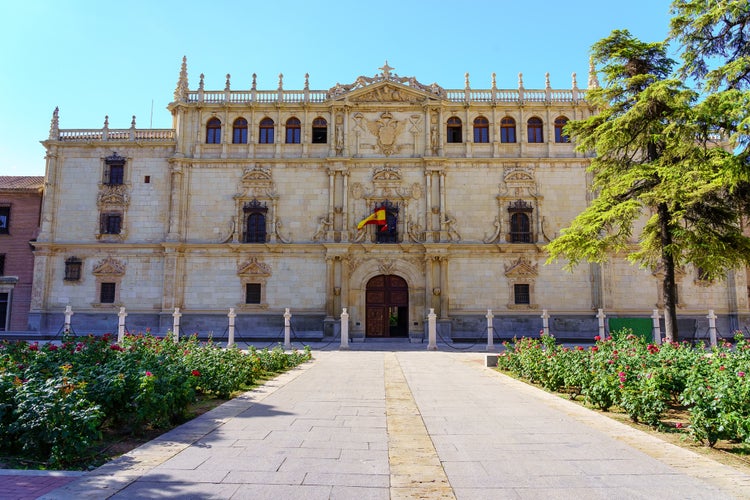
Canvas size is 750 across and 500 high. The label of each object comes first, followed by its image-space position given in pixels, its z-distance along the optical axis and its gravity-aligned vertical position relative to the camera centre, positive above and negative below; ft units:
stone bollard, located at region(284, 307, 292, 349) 86.11 -4.42
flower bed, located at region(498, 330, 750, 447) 23.79 -4.33
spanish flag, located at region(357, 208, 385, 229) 106.52 +18.45
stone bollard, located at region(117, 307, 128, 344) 80.66 -2.50
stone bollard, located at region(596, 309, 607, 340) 85.81 -2.57
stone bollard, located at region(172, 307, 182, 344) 87.99 -1.99
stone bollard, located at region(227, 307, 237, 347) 84.09 -3.03
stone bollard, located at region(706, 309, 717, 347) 71.31 -2.55
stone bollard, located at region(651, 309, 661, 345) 82.95 -2.47
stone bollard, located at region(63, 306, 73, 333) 84.66 -1.12
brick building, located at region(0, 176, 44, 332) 110.11 +12.90
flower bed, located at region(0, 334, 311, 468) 20.94 -4.29
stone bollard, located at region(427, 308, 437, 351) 87.92 -4.64
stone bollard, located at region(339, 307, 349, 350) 87.81 -4.33
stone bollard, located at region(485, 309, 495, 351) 87.61 -4.07
